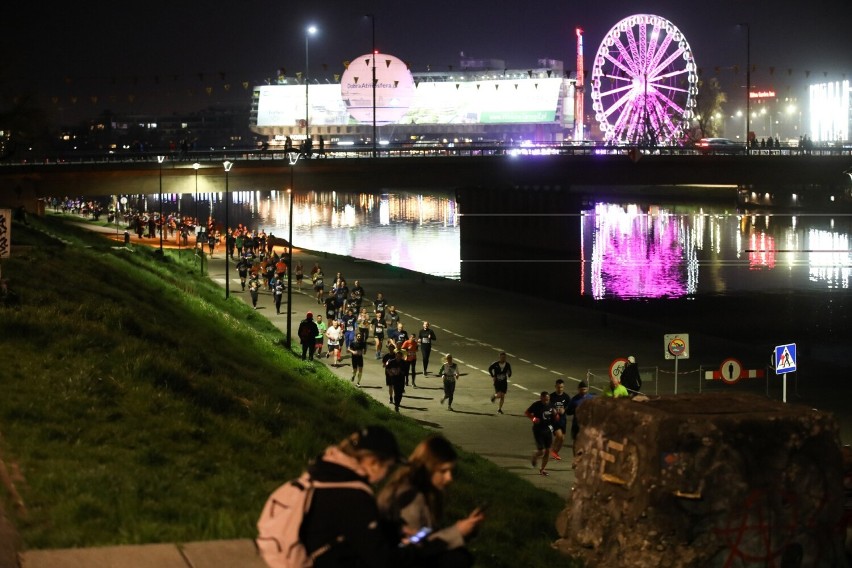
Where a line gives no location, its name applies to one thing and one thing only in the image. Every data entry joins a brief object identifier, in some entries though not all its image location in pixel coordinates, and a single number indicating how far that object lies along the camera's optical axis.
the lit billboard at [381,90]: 185.75
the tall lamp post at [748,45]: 90.06
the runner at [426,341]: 31.66
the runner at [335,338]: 33.28
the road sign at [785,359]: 25.46
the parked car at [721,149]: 79.38
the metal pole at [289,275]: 35.25
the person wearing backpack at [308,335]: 31.72
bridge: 69.81
